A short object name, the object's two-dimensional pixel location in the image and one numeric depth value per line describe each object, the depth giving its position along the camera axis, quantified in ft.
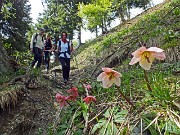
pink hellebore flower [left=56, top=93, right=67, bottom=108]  5.38
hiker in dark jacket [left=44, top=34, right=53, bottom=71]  15.65
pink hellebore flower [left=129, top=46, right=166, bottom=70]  3.39
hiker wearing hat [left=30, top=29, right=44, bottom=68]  13.79
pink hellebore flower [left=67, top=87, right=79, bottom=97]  5.47
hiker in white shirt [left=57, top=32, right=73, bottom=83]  11.52
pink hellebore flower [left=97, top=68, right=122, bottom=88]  3.77
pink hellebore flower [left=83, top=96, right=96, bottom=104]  4.79
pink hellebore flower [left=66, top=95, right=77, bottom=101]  5.45
